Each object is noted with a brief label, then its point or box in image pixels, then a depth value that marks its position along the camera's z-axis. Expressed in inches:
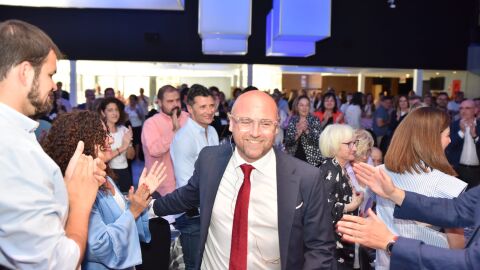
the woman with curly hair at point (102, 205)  71.0
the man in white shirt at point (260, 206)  70.5
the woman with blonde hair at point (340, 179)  116.3
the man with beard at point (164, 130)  147.6
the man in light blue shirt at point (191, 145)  116.0
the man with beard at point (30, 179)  40.4
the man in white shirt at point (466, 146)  211.5
